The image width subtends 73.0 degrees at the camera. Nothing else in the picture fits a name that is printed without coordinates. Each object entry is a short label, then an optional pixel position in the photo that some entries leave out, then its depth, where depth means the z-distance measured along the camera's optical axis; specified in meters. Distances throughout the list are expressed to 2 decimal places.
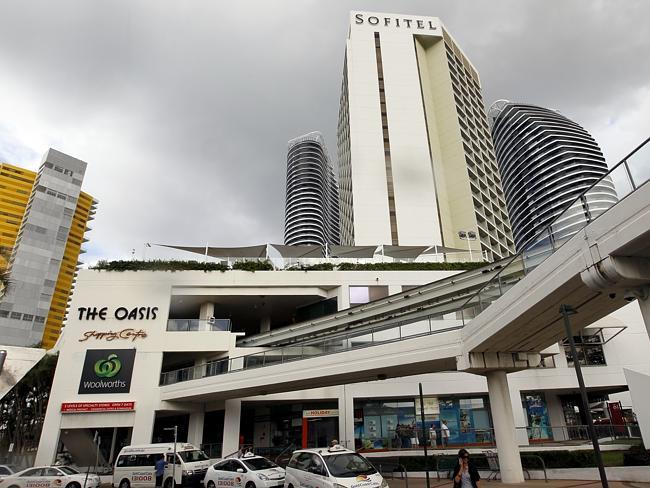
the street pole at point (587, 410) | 7.53
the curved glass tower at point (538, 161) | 116.75
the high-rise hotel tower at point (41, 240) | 90.38
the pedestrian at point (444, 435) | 24.33
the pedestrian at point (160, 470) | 17.92
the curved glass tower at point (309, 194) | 129.62
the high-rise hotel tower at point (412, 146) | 54.78
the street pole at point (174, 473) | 16.23
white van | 17.98
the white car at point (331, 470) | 11.45
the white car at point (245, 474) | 14.63
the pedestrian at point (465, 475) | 8.70
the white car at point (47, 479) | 18.06
